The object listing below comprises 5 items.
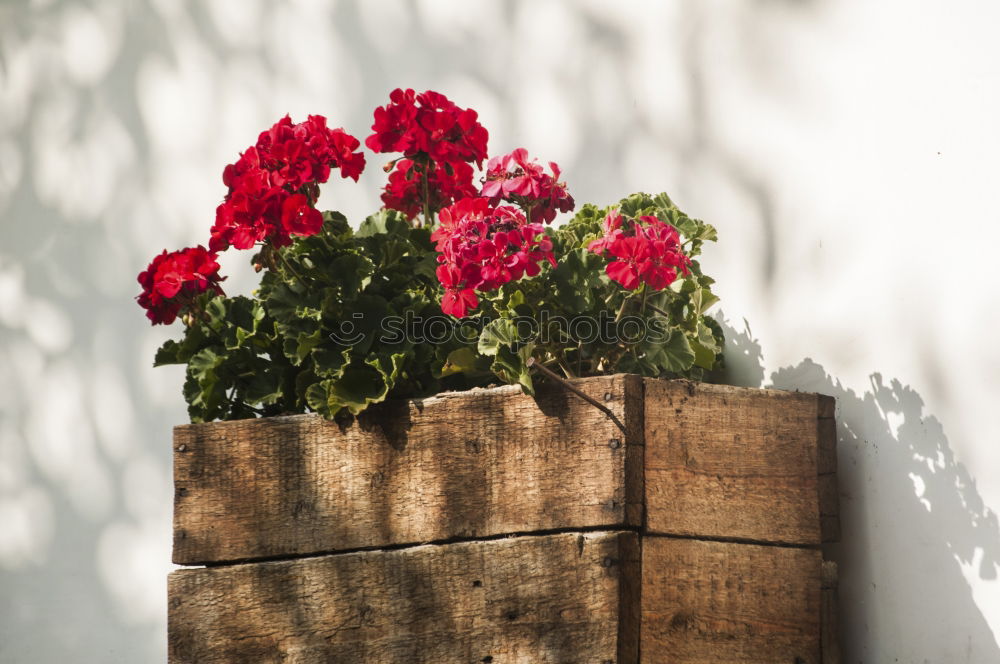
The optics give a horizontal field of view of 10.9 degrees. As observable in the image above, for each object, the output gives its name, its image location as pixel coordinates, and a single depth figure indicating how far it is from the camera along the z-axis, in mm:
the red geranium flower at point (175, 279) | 4818
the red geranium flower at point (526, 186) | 4720
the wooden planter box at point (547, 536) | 4550
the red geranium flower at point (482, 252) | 4591
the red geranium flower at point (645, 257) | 4596
